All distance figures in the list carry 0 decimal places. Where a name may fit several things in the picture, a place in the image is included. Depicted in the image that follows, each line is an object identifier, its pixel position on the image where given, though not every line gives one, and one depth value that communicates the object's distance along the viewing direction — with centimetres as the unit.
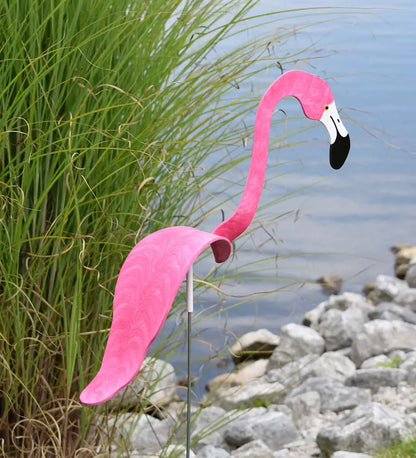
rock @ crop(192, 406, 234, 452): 489
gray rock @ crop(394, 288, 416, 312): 671
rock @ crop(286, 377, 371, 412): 510
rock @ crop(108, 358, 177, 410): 348
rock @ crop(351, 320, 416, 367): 583
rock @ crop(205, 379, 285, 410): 530
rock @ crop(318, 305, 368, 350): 616
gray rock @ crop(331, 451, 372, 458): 416
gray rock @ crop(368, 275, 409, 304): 687
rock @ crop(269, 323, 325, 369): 603
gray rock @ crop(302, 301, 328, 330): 661
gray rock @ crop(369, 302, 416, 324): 640
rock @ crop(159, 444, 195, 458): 374
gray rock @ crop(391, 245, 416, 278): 767
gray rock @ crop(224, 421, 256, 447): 476
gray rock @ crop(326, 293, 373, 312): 663
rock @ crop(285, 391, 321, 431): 504
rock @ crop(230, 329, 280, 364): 633
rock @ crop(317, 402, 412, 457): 430
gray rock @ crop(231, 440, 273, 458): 439
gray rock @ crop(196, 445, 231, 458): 444
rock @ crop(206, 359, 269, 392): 592
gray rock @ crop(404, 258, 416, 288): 721
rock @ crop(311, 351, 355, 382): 562
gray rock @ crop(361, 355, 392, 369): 564
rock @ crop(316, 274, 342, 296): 695
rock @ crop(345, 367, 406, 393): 529
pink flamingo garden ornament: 228
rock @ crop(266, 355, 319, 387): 557
